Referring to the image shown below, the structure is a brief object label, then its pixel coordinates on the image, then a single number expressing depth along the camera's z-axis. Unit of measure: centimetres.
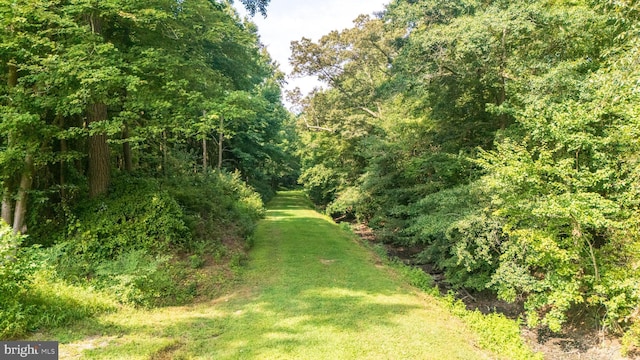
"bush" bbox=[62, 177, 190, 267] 739
